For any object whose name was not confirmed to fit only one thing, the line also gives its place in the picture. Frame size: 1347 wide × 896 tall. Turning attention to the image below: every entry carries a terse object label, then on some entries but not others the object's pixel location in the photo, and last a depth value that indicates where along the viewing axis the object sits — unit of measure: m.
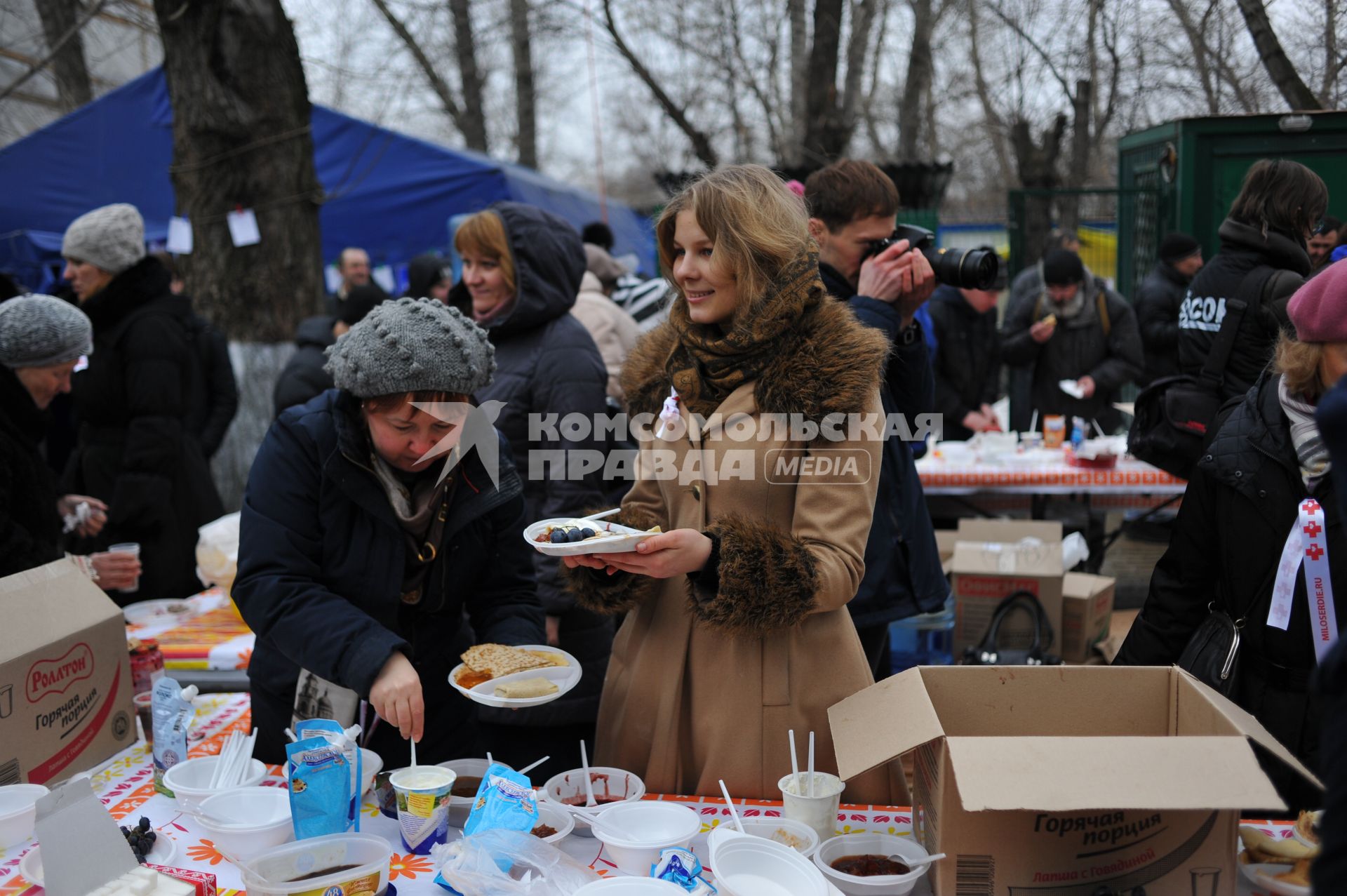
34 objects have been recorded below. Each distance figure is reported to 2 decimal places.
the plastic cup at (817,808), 1.82
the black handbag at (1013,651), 4.00
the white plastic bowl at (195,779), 1.95
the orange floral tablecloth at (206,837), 1.75
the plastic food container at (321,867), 1.58
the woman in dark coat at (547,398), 3.04
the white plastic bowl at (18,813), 1.82
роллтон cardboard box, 2.04
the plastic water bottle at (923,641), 4.46
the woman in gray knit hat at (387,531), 2.05
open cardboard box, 1.42
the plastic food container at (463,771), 1.94
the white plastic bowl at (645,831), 1.71
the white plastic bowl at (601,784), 1.96
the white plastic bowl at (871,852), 1.61
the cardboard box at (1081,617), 4.67
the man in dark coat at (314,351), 4.45
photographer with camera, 2.63
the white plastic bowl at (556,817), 1.82
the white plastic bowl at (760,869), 1.58
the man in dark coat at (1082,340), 6.25
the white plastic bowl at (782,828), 1.76
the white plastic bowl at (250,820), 1.79
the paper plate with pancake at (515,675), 1.98
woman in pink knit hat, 2.00
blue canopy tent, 10.04
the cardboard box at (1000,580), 4.58
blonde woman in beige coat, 2.01
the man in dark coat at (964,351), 6.20
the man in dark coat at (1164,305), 6.61
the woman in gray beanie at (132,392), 4.09
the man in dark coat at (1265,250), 3.49
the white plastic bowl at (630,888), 1.59
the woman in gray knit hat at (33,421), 2.50
